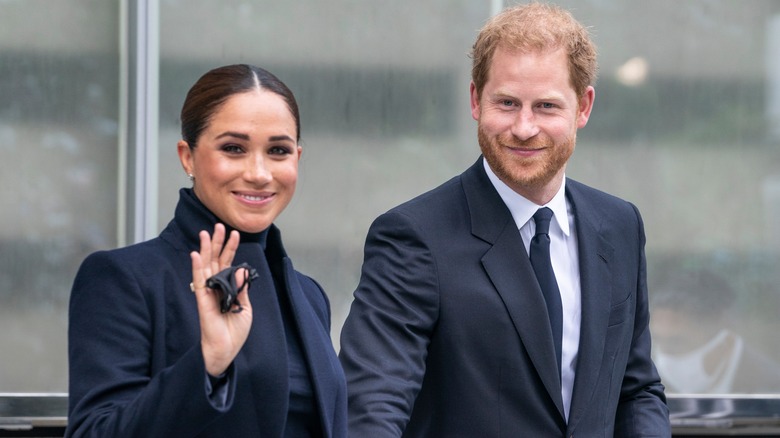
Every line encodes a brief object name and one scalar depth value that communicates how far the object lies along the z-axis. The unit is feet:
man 21.35
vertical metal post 36.99
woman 16.12
